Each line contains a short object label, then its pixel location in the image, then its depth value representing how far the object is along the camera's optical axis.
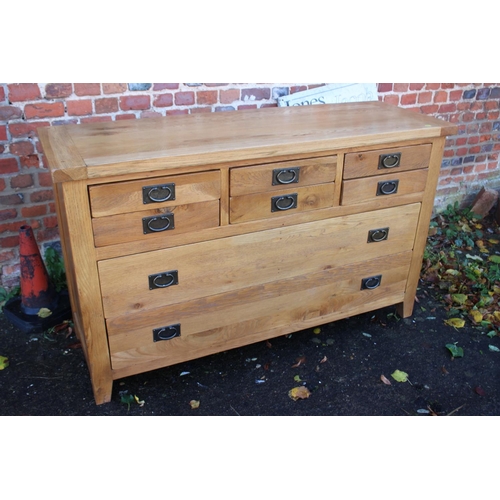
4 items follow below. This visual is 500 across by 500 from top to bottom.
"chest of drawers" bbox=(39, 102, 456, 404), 2.13
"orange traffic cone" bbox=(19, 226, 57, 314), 2.87
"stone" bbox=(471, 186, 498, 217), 4.42
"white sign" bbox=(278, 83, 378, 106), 3.47
